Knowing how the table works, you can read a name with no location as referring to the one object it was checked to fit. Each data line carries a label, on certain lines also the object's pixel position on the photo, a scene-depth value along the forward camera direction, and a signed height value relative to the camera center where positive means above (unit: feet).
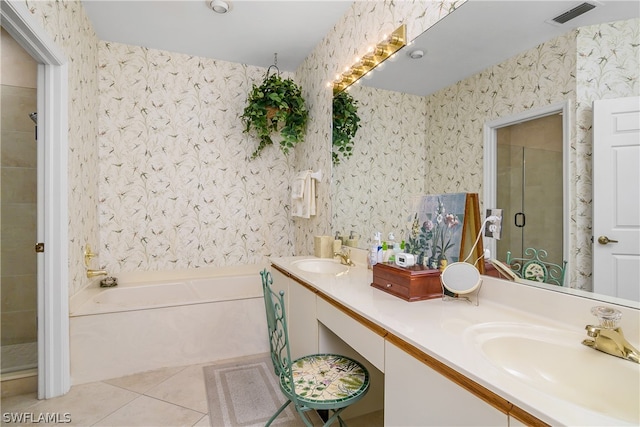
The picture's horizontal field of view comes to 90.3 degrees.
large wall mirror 3.17 +1.50
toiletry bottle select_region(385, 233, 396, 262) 5.87 -0.68
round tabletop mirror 3.86 -0.83
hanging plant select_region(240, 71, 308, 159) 9.26 +3.03
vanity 2.14 -1.23
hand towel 9.23 +0.50
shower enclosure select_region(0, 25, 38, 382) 7.95 +0.35
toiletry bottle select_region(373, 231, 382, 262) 6.00 -0.60
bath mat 5.68 -3.73
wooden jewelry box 4.15 -0.97
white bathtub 6.91 -2.76
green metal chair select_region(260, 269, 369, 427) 3.98 -2.34
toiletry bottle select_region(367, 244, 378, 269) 6.02 -0.84
